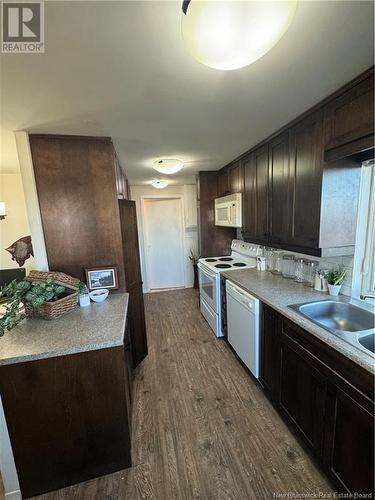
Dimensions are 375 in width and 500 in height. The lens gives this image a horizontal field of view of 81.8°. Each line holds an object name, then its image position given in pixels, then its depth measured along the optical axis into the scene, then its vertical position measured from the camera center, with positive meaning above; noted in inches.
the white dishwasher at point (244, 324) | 75.9 -41.9
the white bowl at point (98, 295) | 75.4 -25.3
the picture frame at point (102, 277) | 78.7 -20.4
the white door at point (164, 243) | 187.3 -20.9
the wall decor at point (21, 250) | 118.6 -13.6
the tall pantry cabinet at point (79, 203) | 73.0 +6.6
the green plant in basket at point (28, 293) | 59.5 -19.5
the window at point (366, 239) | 62.7 -8.4
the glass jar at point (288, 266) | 91.4 -22.2
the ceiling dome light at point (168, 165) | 99.8 +25.0
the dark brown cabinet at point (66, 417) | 48.4 -45.1
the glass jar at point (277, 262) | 99.2 -22.3
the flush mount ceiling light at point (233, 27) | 24.6 +22.5
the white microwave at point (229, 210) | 112.6 +3.2
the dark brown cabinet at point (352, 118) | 48.0 +22.5
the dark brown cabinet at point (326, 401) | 39.6 -41.9
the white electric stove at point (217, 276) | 106.9 -30.7
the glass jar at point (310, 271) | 80.9 -21.9
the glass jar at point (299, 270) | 85.7 -22.6
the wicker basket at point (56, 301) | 62.5 -23.1
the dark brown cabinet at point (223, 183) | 130.7 +20.5
